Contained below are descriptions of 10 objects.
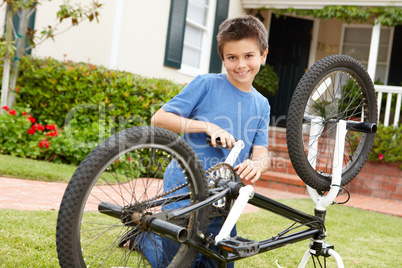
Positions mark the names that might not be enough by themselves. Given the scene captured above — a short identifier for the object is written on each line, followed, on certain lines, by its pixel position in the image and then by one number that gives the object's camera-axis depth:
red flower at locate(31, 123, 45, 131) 5.02
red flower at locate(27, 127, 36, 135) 5.02
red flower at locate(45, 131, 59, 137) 4.97
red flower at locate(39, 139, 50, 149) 4.91
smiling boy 1.98
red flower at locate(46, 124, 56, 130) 4.99
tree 4.90
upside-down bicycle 1.40
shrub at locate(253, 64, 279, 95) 9.04
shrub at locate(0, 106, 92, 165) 4.93
